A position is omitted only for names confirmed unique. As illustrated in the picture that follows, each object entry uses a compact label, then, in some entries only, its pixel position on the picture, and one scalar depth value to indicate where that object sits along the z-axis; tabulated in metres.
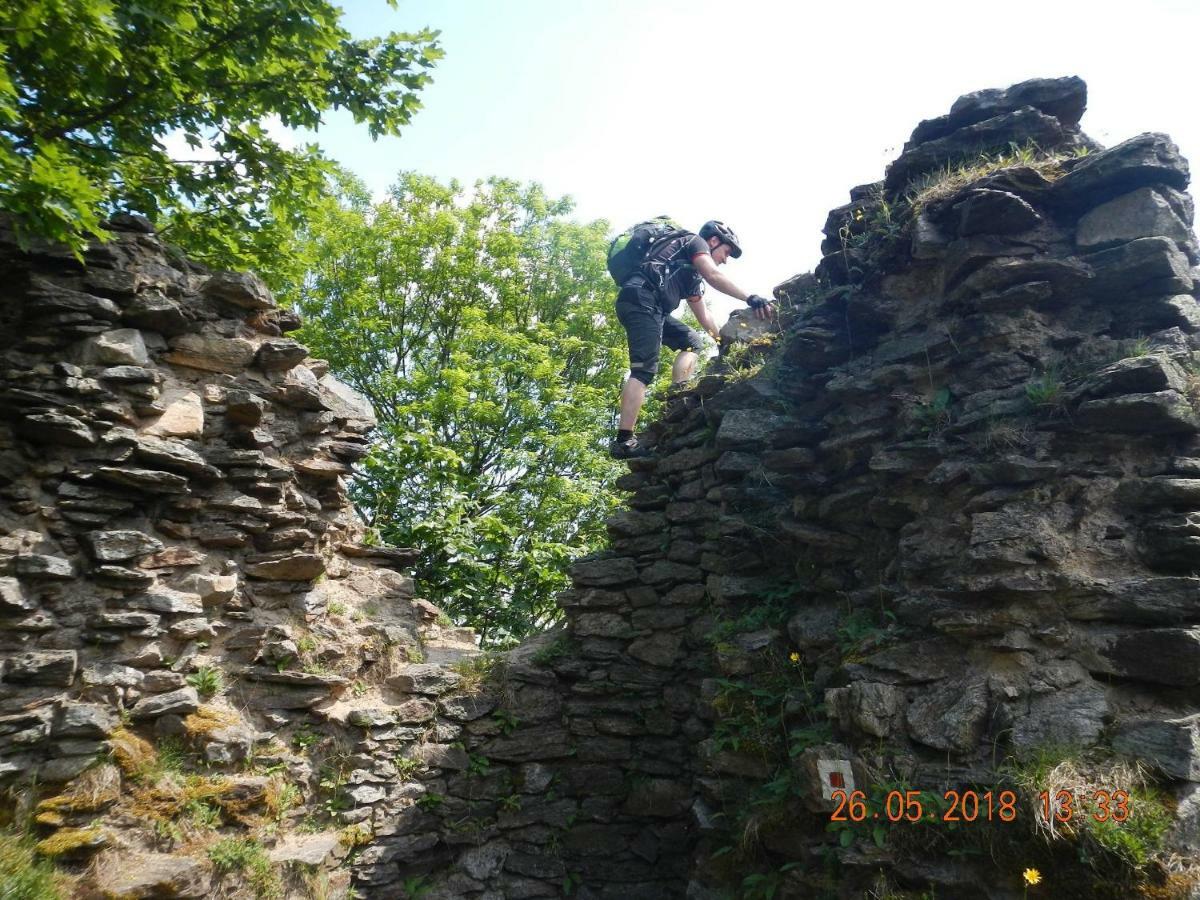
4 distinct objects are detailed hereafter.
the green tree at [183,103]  4.48
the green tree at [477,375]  10.31
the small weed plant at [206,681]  5.17
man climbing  7.55
